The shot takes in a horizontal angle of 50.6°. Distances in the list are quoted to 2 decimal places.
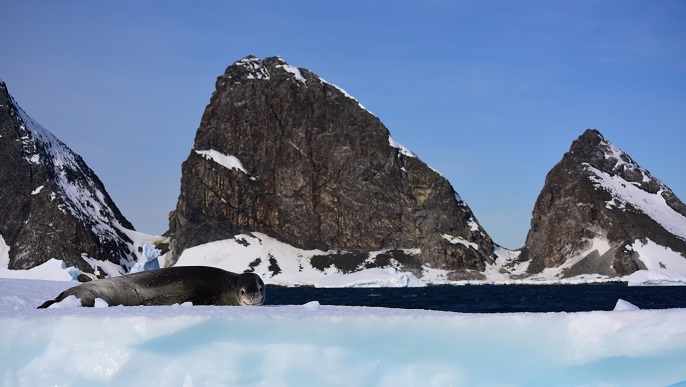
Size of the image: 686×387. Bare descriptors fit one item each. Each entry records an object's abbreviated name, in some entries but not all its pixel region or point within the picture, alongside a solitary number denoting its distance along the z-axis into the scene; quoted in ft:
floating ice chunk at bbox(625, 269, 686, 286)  422.41
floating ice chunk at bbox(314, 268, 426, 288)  458.09
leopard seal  49.03
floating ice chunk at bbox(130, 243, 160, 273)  265.97
